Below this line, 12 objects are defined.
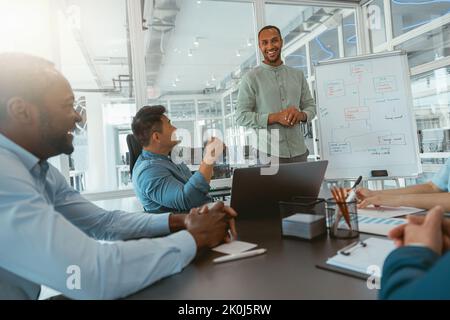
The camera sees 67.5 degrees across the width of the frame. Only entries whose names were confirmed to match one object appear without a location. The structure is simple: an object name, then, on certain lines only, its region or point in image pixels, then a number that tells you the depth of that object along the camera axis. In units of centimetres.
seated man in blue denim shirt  153
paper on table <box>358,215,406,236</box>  101
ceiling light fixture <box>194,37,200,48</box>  421
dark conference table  64
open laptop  122
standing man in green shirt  274
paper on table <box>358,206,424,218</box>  122
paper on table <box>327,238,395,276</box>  72
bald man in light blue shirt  67
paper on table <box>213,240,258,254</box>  91
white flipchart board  307
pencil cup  100
